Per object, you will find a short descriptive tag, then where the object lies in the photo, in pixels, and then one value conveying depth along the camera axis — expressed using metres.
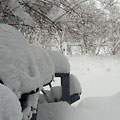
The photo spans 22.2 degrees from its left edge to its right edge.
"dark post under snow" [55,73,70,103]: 4.26
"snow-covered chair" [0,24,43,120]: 2.35
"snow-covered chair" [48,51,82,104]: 4.13
